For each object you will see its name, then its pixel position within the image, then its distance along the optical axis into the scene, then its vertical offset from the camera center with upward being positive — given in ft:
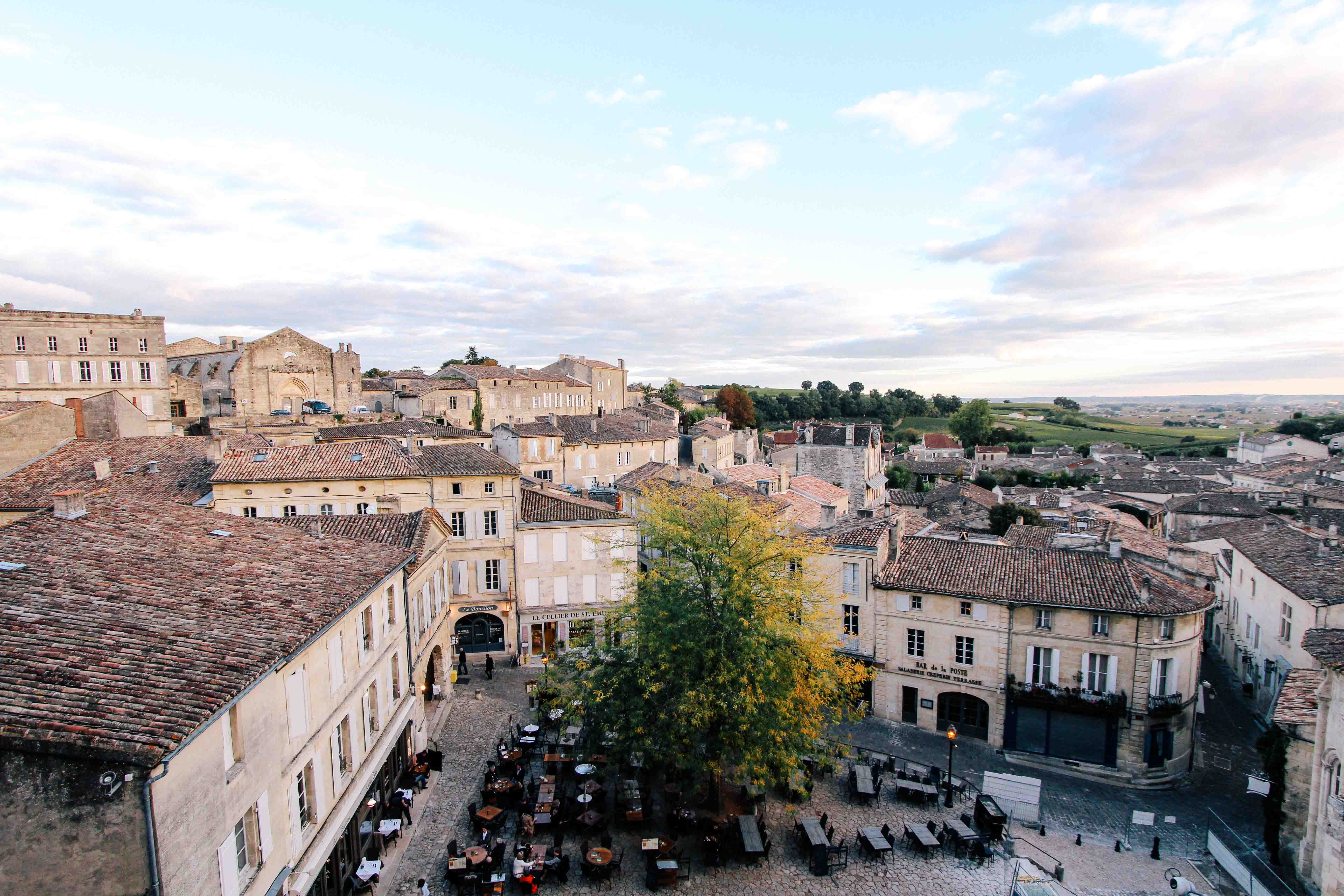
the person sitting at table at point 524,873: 52.01 -36.24
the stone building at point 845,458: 200.64 -19.58
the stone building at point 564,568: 101.91 -26.25
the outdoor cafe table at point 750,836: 57.47 -37.60
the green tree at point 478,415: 209.77 -7.49
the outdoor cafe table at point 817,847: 57.31 -37.82
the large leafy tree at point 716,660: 60.13 -24.60
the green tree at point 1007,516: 166.61 -30.62
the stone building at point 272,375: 182.60 +4.41
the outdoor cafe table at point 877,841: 59.00 -38.60
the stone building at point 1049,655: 77.30 -31.21
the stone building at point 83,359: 140.56 +6.79
